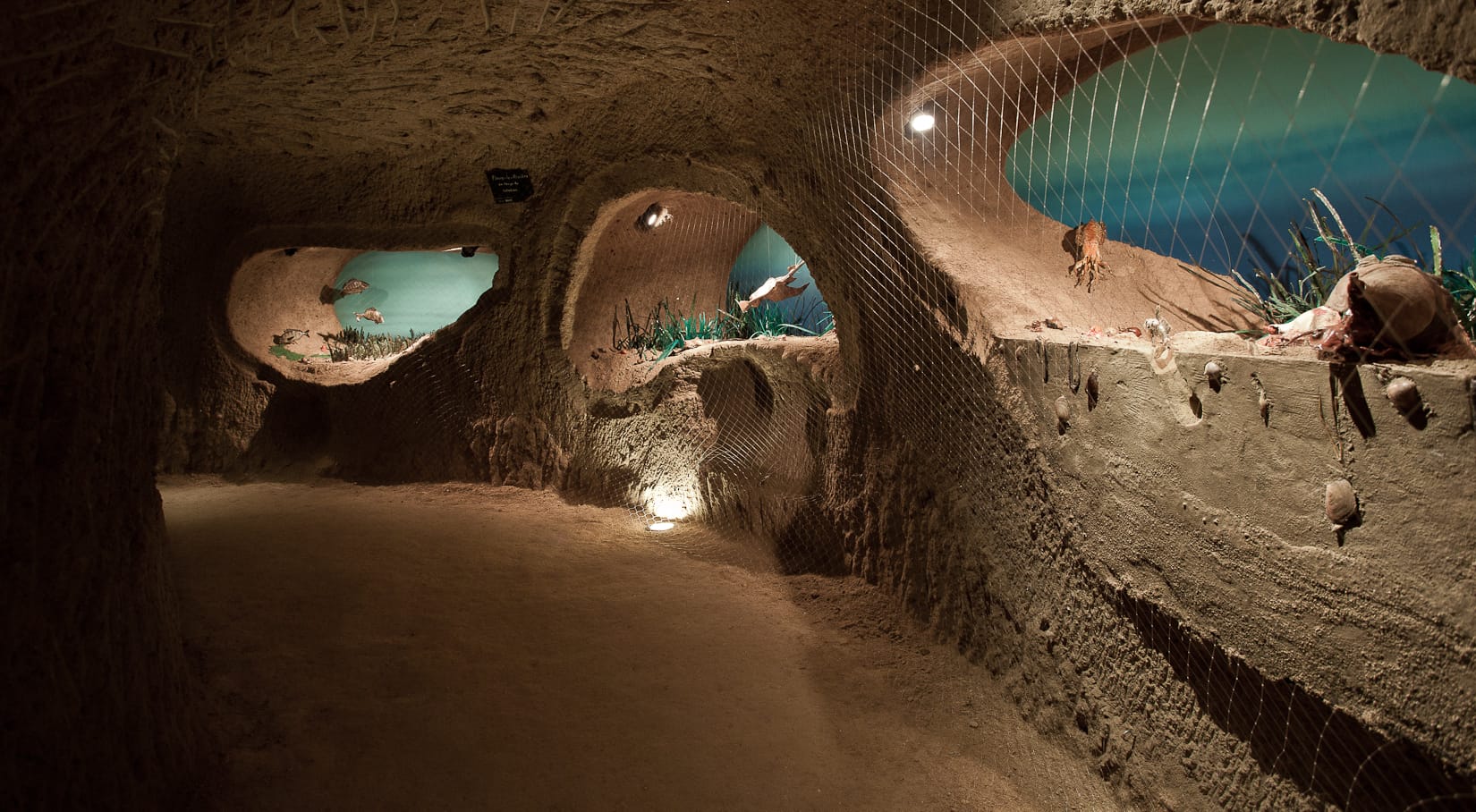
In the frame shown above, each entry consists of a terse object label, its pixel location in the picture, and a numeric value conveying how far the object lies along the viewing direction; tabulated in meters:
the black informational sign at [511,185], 5.11
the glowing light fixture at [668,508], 4.72
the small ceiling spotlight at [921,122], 2.97
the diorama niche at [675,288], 5.06
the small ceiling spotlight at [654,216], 5.40
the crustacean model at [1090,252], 3.00
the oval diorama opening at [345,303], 6.28
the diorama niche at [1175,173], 1.68
